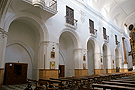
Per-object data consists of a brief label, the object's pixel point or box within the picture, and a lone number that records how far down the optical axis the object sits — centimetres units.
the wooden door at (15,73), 1059
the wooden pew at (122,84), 428
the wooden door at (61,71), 1550
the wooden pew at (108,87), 371
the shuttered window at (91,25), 1705
